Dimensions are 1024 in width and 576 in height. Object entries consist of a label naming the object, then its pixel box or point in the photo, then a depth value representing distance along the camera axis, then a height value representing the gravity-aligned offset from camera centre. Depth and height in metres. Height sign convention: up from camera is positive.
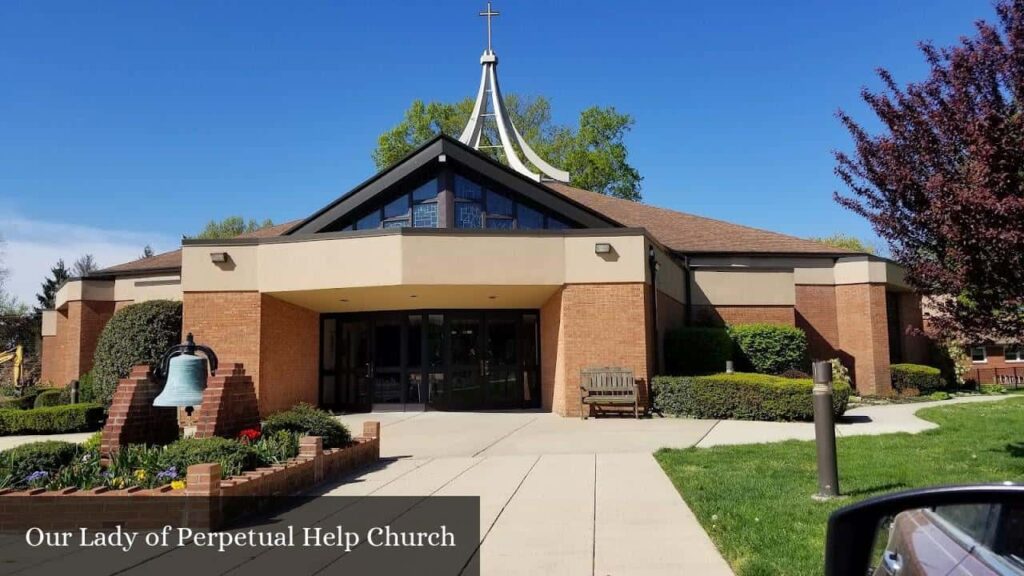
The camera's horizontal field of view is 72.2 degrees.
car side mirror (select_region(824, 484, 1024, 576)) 1.41 -0.42
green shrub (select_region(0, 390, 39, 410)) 19.30 -1.13
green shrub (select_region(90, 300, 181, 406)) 18.42 +0.50
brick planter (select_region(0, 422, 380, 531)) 6.11 -1.29
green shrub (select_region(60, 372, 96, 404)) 19.46 -0.86
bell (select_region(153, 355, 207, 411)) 8.06 -0.28
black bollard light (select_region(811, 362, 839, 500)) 6.79 -0.82
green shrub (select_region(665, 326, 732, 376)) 18.92 -0.01
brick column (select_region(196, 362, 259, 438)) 8.40 -0.58
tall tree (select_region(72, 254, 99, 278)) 68.69 +9.45
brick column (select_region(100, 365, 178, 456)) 8.06 -0.69
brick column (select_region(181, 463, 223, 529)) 6.08 -1.20
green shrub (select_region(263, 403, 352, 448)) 9.29 -0.91
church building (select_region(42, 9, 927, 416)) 15.88 +1.53
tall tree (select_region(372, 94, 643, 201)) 43.41 +13.11
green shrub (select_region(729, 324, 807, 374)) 19.88 +0.04
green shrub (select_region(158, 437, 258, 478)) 7.06 -0.99
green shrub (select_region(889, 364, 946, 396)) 21.30 -0.96
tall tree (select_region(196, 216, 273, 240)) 59.75 +11.13
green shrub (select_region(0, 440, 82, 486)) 6.89 -0.99
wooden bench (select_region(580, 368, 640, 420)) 15.16 -0.77
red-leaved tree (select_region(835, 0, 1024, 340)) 6.38 +1.66
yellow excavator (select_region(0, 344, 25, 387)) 25.83 -0.15
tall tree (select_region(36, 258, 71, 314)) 59.84 +6.53
